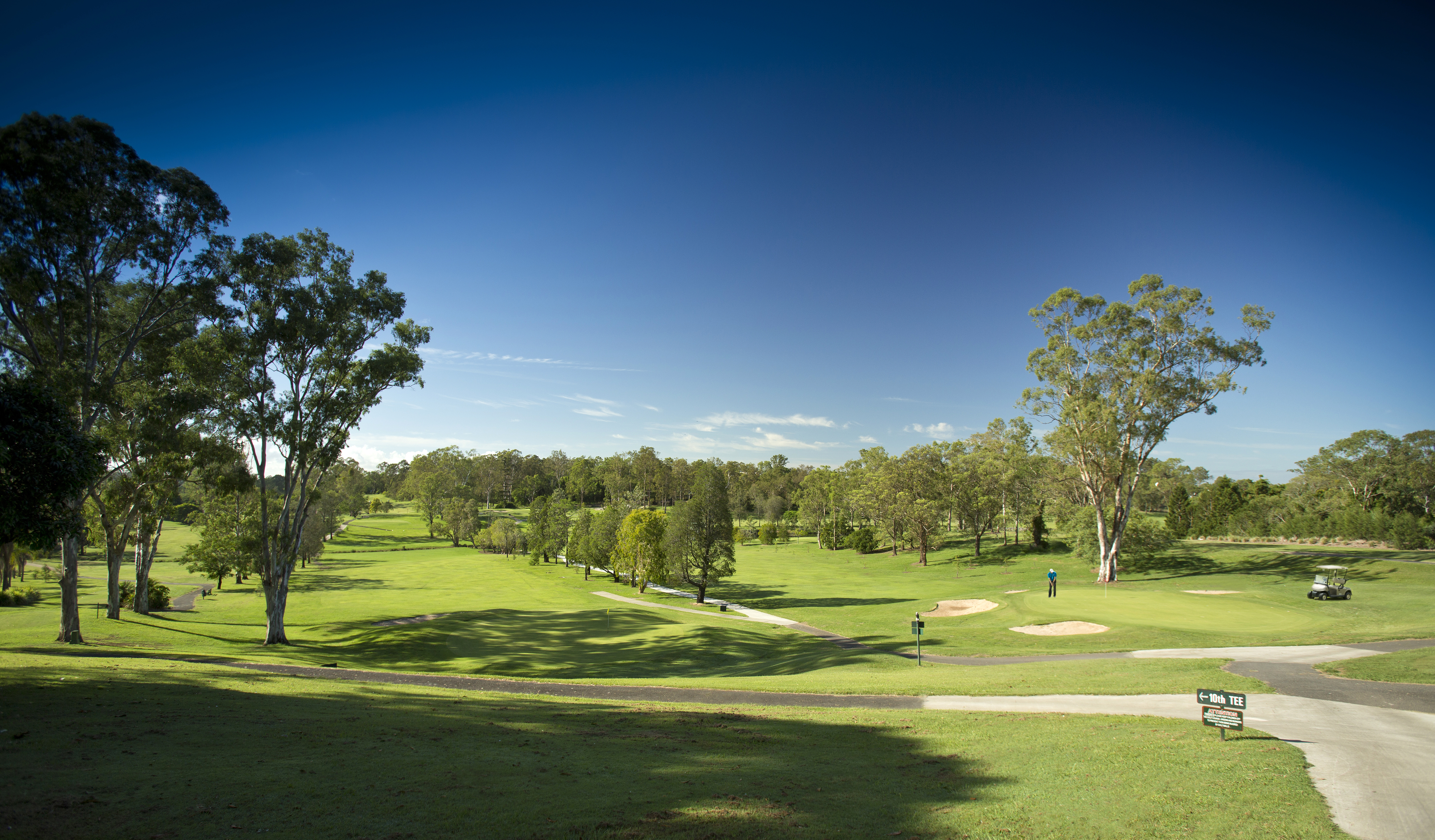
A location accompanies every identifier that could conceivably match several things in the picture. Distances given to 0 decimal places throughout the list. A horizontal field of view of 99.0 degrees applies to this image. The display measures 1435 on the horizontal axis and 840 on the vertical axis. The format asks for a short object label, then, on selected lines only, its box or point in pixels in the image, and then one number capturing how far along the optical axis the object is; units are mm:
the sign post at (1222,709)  10898
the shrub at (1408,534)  53094
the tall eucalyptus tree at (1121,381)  43000
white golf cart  33062
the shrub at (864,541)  78688
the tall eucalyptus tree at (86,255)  20953
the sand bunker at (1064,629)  27000
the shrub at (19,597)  38156
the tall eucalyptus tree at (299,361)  26406
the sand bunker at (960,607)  36500
